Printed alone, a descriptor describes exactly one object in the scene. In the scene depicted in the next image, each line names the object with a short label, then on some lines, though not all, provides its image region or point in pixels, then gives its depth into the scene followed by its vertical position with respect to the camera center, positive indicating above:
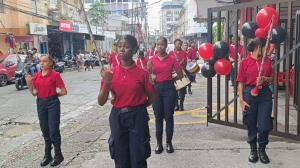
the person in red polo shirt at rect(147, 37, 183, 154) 4.37 -0.62
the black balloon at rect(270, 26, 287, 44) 3.94 +0.19
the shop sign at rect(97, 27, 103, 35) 32.38 +2.58
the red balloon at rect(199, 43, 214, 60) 5.04 +0.01
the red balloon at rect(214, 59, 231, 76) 4.63 -0.28
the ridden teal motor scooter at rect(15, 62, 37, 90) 12.24 -1.06
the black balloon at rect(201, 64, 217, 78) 4.98 -0.37
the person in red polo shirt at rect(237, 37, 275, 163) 3.73 -0.66
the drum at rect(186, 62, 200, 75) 6.85 -0.42
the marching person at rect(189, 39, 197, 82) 11.67 +0.09
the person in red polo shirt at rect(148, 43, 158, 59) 10.55 +0.02
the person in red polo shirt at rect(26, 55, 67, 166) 4.06 -0.71
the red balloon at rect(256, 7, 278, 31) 3.97 +0.45
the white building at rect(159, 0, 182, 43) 108.94 +15.17
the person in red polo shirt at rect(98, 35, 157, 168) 2.89 -0.59
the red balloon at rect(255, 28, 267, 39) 4.19 +0.24
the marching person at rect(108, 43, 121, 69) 7.98 -0.25
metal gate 4.23 -0.31
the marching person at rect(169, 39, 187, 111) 7.14 -0.16
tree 40.25 +5.63
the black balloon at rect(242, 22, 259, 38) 4.36 +0.33
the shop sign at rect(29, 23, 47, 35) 21.64 +2.02
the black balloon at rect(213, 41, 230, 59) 4.61 +0.02
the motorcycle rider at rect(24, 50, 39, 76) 12.91 -0.35
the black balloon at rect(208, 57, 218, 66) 4.95 -0.17
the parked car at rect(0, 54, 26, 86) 14.11 -0.63
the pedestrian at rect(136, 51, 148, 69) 6.80 -0.19
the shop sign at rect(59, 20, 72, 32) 24.47 +2.45
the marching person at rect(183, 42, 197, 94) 9.39 -0.81
